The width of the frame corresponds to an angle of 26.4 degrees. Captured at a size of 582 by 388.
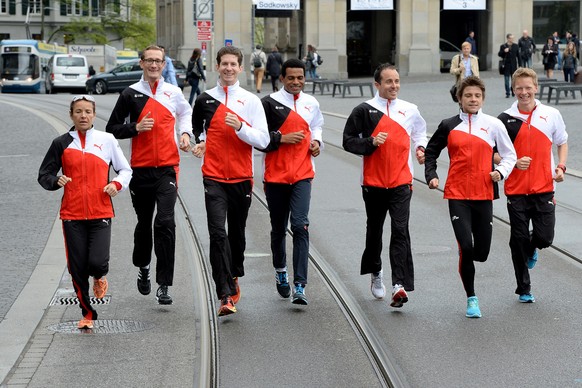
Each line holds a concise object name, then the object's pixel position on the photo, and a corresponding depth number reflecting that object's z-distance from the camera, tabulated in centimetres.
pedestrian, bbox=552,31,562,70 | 5175
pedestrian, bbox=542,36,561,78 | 4297
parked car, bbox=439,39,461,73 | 5662
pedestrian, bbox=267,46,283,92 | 4325
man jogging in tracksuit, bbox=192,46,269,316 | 845
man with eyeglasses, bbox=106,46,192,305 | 865
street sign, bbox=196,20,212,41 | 4091
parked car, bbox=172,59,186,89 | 5045
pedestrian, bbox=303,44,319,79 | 4791
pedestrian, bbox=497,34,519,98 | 3544
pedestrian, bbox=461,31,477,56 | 4182
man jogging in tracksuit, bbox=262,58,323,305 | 874
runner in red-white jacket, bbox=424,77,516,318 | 850
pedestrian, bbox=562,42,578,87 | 3881
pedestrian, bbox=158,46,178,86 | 2515
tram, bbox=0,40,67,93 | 6481
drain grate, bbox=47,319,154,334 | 805
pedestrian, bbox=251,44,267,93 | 4447
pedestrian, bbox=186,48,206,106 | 3303
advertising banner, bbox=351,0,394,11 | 5431
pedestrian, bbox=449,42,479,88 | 2664
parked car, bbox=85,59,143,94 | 5234
